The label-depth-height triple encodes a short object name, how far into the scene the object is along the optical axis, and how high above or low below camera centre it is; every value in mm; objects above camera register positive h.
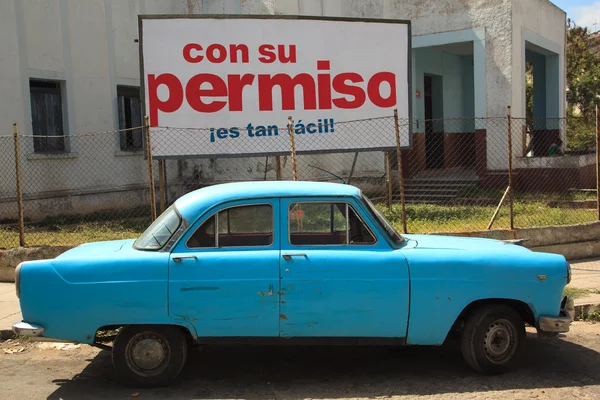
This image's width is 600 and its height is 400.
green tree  24766 +3419
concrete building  12891 +2043
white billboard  10078 +1453
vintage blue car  4496 -950
